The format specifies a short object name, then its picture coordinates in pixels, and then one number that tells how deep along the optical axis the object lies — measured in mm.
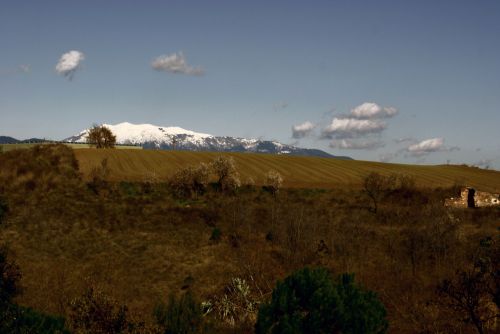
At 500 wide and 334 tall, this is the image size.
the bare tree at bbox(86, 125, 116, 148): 139250
